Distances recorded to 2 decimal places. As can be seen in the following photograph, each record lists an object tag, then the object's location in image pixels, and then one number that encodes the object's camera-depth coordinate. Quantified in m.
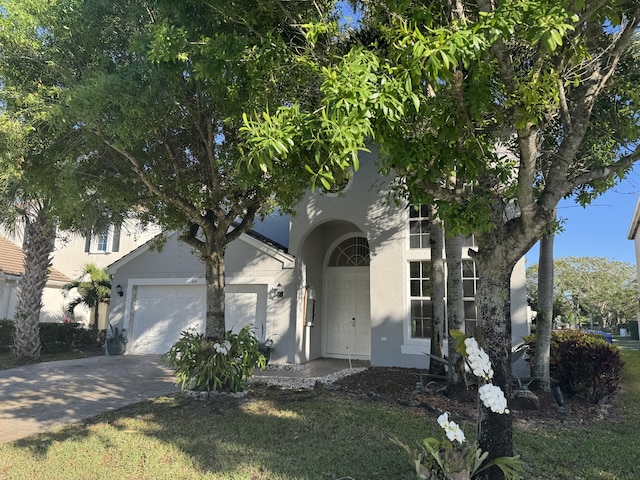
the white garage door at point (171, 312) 13.64
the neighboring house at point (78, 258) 19.72
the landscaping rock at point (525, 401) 7.26
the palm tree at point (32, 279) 13.21
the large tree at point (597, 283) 46.88
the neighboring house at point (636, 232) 23.58
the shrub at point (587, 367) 7.62
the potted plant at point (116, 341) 14.54
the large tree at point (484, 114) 3.16
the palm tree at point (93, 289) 17.66
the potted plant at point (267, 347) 12.49
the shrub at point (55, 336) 15.37
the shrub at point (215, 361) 7.59
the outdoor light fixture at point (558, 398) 7.14
